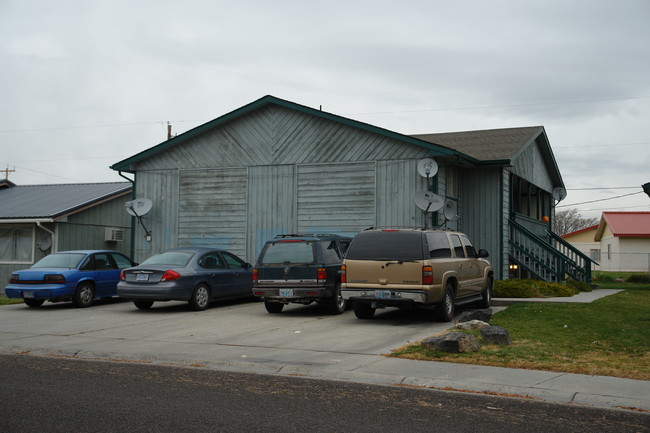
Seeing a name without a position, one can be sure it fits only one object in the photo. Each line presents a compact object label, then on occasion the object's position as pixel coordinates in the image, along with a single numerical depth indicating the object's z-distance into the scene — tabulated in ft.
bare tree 318.18
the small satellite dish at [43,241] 86.84
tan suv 42.70
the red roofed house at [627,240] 169.89
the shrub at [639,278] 108.17
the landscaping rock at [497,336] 34.94
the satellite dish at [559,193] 97.97
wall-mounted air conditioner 93.65
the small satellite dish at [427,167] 62.39
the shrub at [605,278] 112.37
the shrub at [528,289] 60.34
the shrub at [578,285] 71.72
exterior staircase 71.82
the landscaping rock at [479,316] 42.93
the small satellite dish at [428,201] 60.80
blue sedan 56.75
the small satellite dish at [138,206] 75.00
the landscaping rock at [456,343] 32.91
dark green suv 48.65
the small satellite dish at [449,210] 64.75
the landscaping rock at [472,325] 39.48
